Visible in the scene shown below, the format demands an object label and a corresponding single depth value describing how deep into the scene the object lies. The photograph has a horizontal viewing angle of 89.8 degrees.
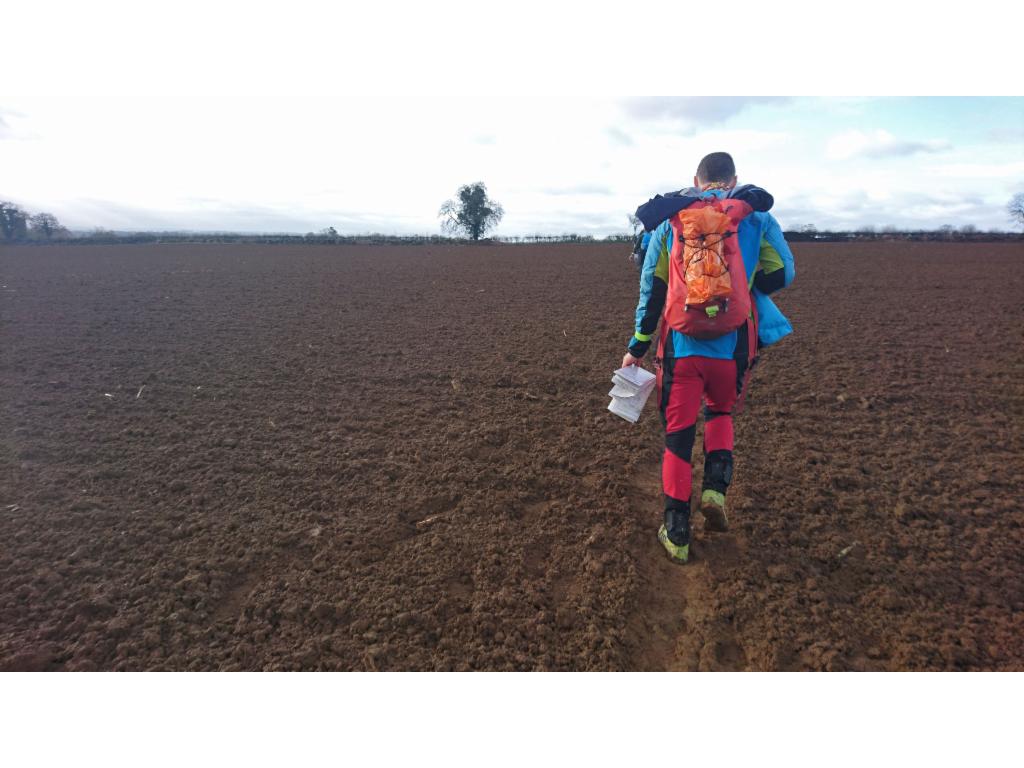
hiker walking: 2.49
